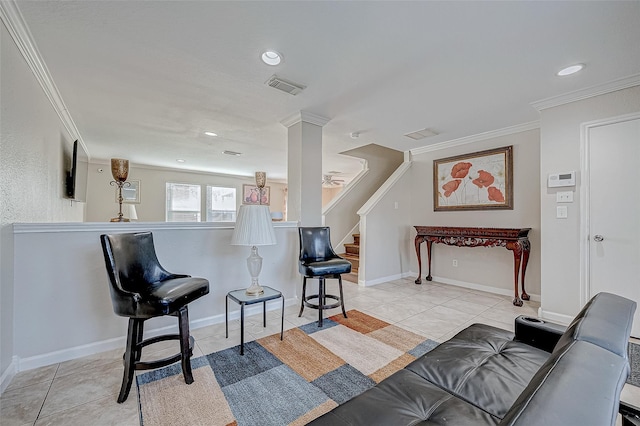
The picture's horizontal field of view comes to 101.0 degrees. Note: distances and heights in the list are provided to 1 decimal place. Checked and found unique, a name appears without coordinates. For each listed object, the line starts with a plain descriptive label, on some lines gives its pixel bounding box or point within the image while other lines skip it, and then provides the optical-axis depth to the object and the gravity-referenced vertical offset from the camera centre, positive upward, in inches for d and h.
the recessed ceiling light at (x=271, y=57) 80.9 +49.7
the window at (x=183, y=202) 276.8 +13.7
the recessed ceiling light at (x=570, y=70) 87.0 +49.7
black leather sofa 20.2 -26.6
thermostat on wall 107.4 +15.6
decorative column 129.6 +23.9
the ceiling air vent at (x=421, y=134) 152.9 +49.1
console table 132.3 -12.7
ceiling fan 335.9 +47.4
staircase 187.6 -31.3
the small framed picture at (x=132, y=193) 249.0 +20.6
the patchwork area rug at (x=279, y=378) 58.3 -43.8
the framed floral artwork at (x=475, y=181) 149.3 +21.6
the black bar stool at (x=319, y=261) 105.1 -19.8
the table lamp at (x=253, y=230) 90.0 -5.2
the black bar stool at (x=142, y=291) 63.2 -20.2
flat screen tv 128.5 +19.1
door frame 104.6 +1.6
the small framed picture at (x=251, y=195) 327.3 +25.6
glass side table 82.8 -27.7
